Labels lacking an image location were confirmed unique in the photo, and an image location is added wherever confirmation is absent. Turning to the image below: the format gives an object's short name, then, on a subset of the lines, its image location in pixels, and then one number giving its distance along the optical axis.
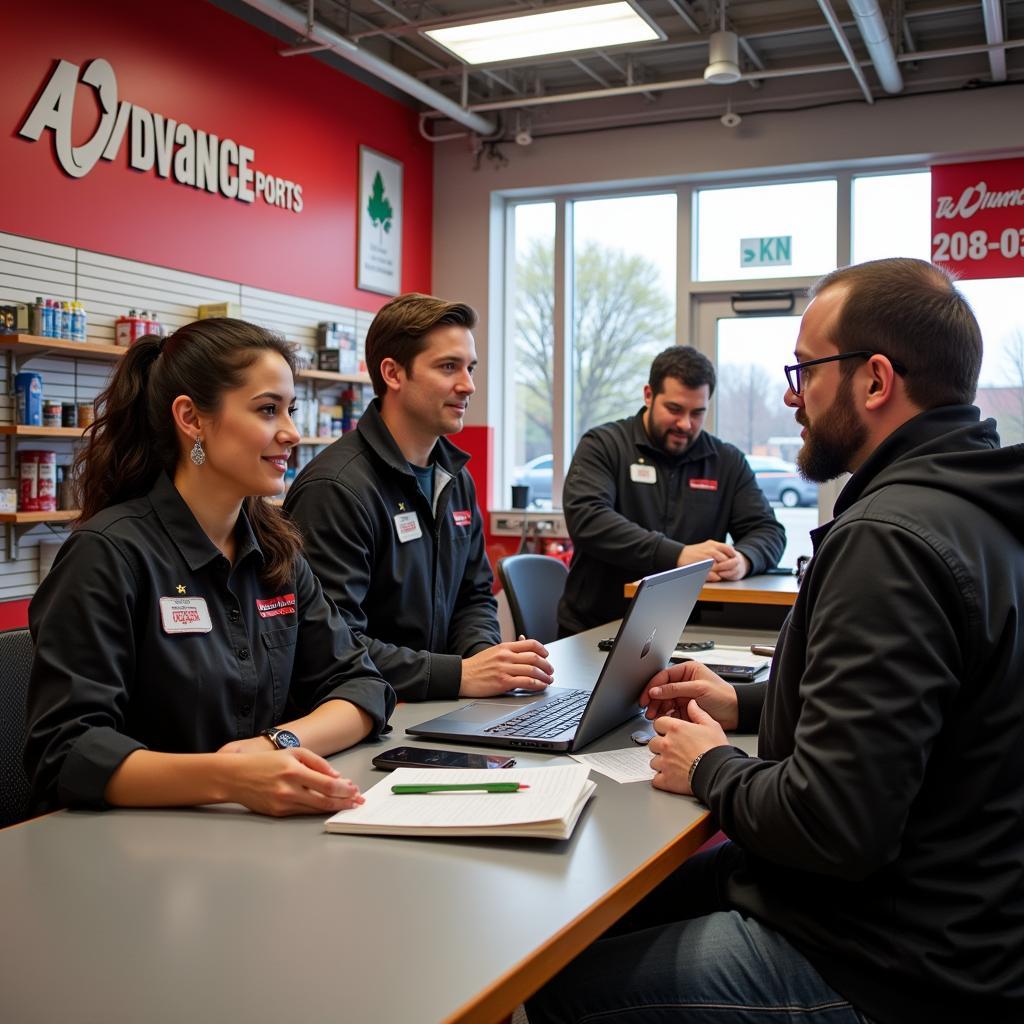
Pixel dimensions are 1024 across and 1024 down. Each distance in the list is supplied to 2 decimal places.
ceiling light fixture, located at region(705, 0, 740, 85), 5.57
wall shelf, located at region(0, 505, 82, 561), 4.17
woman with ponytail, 1.48
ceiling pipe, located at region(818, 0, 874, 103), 5.07
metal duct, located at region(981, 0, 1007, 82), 5.14
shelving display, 4.11
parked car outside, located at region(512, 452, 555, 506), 7.56
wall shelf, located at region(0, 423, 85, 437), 4.11
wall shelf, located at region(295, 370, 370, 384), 5.85
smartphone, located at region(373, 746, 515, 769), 1.64
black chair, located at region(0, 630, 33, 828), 1.77
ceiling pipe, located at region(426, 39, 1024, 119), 5.60
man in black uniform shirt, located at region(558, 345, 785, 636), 4.02
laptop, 1.75
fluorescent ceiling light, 5.19
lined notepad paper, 1.35
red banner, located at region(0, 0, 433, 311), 4.38
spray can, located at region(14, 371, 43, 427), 4.21
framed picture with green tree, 6.68
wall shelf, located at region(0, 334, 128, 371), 4.05
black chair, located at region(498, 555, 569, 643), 3.62
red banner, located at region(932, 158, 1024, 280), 6.28
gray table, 0.98
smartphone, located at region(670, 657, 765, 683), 2.40
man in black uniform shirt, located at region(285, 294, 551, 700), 2.24
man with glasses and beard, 1.22
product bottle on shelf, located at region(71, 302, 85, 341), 4.33
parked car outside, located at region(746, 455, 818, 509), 6.93
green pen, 1.49
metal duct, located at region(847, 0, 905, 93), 4.91
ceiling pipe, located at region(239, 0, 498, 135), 5.13
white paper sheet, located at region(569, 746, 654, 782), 1.67
